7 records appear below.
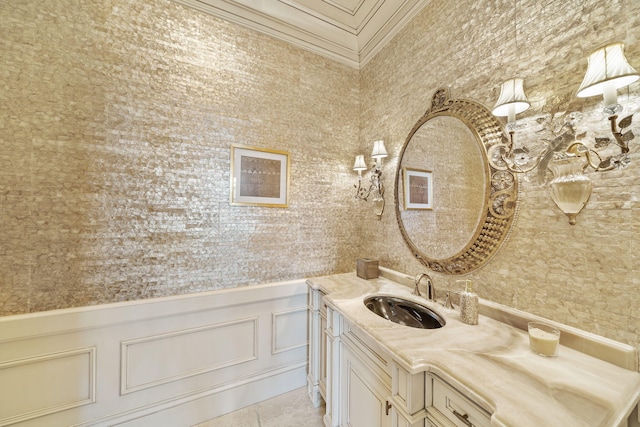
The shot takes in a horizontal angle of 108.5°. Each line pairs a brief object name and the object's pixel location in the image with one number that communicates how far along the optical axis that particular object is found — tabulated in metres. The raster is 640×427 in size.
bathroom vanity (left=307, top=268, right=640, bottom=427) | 0.68
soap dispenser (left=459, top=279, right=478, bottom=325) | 1.15
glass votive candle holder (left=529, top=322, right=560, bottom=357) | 0.89
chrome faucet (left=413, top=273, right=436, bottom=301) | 1.43
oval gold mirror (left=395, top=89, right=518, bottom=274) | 1.22
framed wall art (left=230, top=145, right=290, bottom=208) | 1.84
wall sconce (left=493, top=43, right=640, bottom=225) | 0.78
